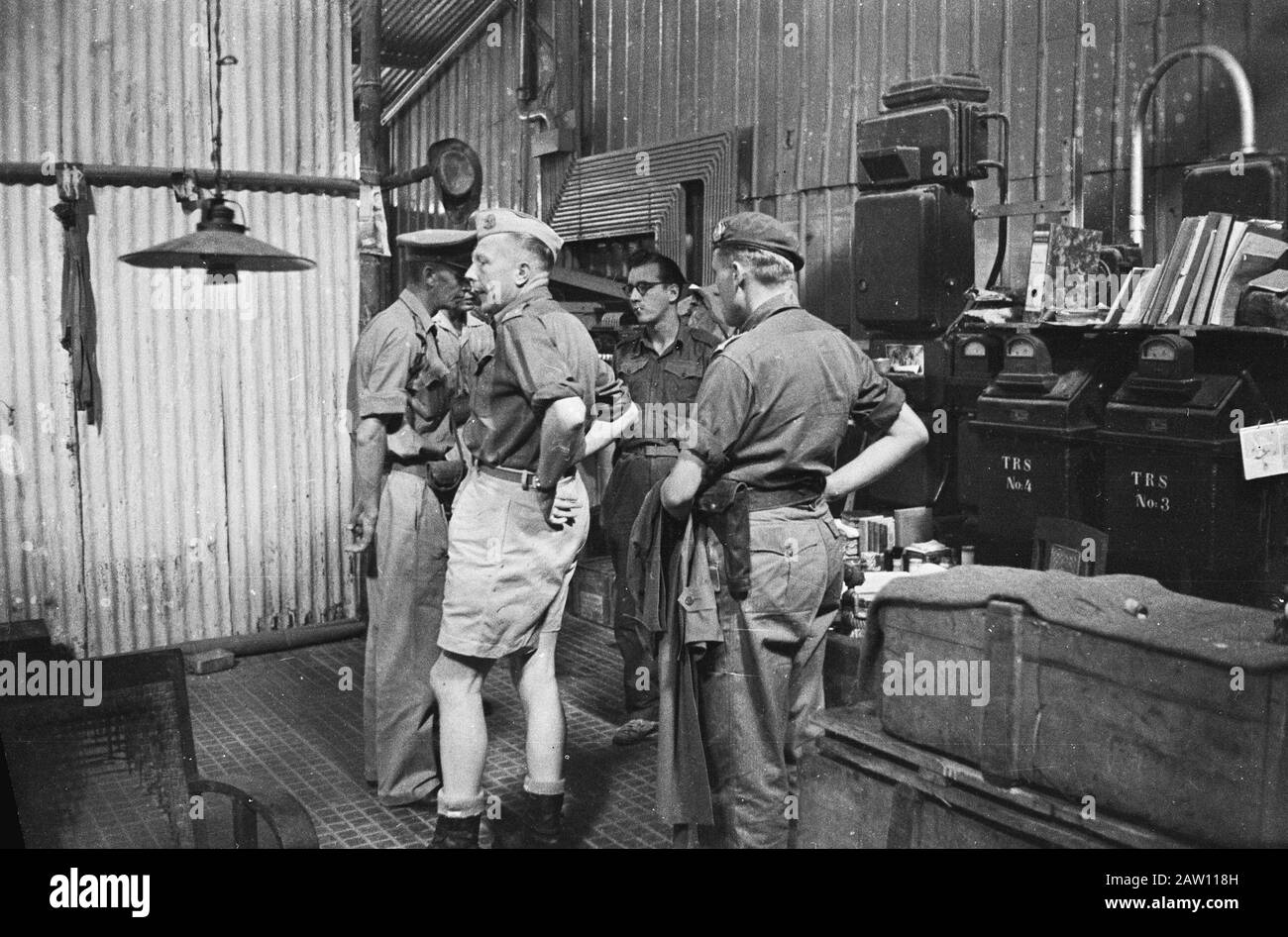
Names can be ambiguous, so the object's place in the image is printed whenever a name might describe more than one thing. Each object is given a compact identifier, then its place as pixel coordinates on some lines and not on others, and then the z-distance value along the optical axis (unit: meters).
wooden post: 6.11
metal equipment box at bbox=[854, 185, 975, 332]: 4.65
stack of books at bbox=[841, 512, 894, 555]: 4.80
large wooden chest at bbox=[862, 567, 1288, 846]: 1.81
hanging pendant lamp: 3.22
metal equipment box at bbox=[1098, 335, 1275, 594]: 3.54
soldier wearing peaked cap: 4.01
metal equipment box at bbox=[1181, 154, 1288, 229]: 3.69
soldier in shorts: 3.34
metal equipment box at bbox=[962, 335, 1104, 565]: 4.03
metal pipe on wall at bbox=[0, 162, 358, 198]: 5.31
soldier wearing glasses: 4.95
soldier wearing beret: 3.04
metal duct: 6.58
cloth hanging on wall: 5.36
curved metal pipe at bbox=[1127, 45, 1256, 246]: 3.87
